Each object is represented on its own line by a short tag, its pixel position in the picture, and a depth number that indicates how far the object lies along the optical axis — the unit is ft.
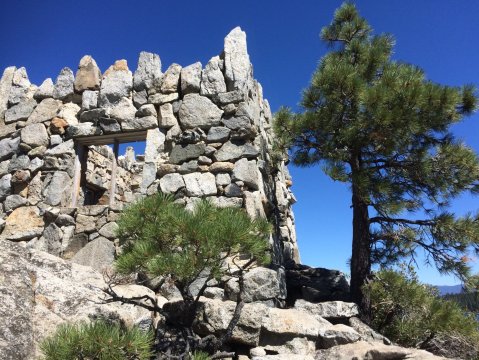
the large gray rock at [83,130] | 16.74
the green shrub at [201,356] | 7.56
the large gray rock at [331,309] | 12.58
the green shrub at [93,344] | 6.46
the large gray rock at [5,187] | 17.19
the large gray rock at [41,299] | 7.41
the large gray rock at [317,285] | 15.42
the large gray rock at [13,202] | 16.69
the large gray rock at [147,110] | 16.24
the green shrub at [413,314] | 11.94
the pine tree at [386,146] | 13.35
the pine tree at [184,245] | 8.32
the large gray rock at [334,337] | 10.41
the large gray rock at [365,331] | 11.50
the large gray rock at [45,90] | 17.93
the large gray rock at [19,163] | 17.25
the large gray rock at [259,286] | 12.13
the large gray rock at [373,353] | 9.20
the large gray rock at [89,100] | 17.10
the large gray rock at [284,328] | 10.21
